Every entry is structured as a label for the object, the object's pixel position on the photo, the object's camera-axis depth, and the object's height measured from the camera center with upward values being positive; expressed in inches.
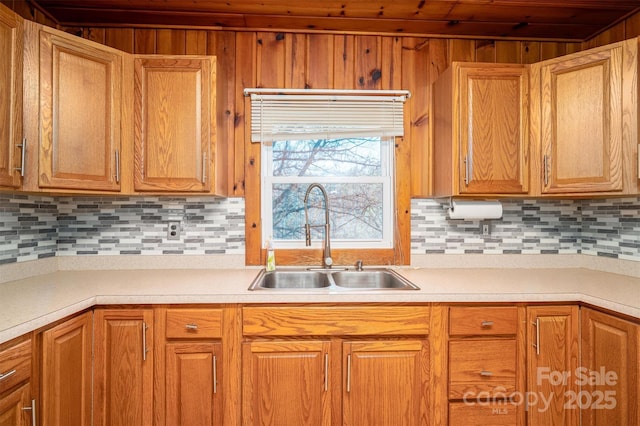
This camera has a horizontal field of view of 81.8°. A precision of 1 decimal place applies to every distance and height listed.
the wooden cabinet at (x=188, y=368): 62.3 -25.6
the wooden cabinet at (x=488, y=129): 76.2 +18.0
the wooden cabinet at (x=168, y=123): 73.5 +18.5
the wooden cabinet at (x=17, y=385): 44.6 -21.3
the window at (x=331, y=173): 86.3 +10.3
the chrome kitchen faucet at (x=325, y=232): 80.3 -3.5
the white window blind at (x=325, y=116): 86.0 +23.6
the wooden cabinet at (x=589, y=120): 67.7 +18.6
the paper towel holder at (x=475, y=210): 83.0 +1.3
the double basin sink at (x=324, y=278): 81.8 -13.8
